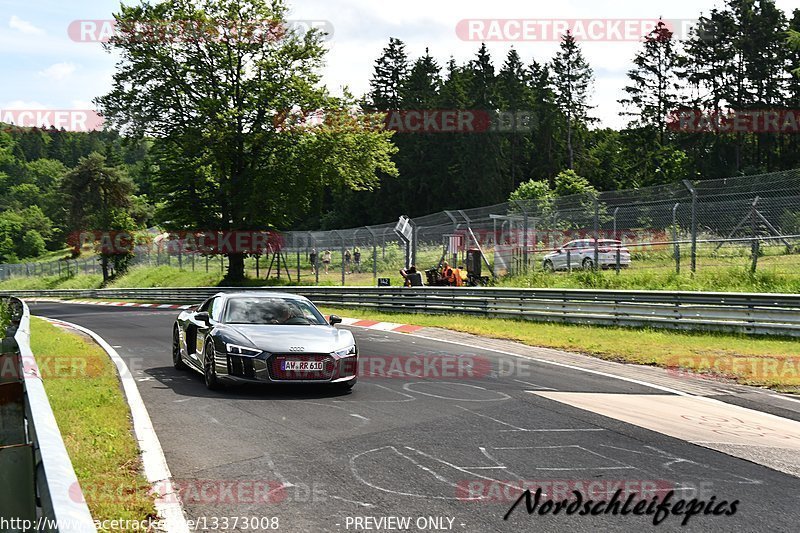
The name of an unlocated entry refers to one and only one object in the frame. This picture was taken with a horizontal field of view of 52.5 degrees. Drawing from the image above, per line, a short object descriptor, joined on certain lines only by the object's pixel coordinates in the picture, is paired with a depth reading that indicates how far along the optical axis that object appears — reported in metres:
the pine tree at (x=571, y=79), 85.25
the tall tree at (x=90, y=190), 111.00
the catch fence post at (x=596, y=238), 21.36
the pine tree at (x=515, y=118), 85.12
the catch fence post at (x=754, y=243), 18.50
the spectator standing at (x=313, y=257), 37.91
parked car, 22.45
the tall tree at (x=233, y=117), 40.16
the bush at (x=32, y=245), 127.19
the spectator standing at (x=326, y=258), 38.08
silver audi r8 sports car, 9.18
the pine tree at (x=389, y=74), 93.69
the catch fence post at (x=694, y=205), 19.36
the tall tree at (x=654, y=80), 70.94
